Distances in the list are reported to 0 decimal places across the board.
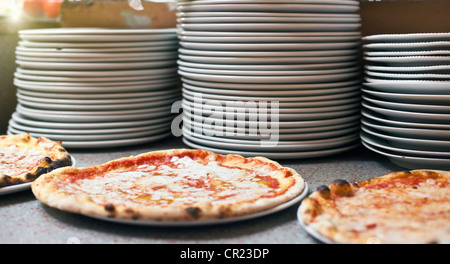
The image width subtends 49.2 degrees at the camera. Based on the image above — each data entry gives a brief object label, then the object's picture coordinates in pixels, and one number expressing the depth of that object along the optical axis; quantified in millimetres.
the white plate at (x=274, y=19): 1494
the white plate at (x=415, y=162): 1356
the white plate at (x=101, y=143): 1781
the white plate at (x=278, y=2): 1495
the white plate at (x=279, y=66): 1513
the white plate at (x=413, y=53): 1311
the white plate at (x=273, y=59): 1508
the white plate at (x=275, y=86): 1526
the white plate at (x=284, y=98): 1531
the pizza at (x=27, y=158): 1322
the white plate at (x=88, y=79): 1767
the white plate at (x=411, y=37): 1314
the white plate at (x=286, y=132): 1554
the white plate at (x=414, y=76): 1317
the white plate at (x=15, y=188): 1257
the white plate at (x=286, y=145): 1567
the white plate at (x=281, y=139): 1564
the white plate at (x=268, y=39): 1494
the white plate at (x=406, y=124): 1337
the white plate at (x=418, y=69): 1303
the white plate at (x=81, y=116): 1773
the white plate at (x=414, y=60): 1315
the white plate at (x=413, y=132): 1335
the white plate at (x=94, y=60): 1759
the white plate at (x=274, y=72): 1510
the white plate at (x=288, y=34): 1497
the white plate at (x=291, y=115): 1539
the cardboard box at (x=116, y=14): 2225
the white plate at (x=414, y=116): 1329
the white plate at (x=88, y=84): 1769
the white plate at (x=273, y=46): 1495
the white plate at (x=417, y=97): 1324
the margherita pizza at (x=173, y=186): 1055
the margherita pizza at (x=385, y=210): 928
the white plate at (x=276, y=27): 1496
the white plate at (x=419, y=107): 1326
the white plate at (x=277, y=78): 1512
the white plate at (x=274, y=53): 1499
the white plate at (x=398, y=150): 1347
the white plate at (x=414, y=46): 1308
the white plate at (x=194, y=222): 1039
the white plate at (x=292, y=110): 1540
